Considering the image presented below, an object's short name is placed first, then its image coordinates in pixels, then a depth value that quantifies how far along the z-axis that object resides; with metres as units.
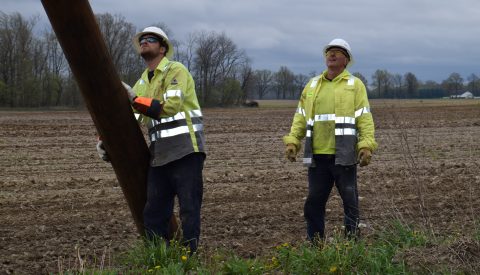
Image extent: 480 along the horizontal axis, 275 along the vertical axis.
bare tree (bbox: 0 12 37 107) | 66.94
